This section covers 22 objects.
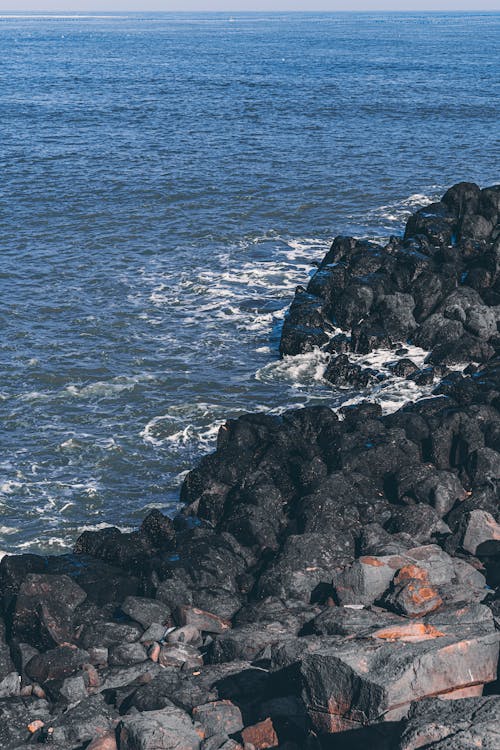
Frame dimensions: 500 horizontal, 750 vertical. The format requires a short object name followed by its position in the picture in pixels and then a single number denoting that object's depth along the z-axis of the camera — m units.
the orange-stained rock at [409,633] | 14.19
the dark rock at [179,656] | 16.67
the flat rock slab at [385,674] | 12.78
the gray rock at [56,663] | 16.50
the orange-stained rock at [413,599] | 17.38
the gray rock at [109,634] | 17.58
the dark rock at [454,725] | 11.08
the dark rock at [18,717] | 14.87
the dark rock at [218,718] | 13.99
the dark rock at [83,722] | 14.24
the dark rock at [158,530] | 21.86
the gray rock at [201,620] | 17.98
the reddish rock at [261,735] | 13.60
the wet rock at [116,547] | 20.97
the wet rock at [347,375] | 30.75
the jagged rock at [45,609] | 17.83
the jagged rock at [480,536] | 20.11
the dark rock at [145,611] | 18.19
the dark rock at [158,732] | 13.32
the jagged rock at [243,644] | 16.25
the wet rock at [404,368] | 31.06
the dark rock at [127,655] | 17.00
